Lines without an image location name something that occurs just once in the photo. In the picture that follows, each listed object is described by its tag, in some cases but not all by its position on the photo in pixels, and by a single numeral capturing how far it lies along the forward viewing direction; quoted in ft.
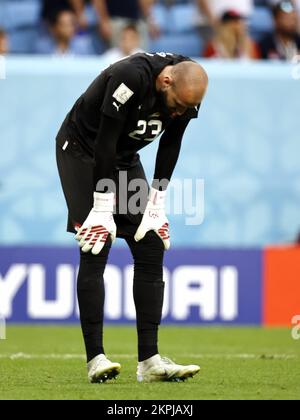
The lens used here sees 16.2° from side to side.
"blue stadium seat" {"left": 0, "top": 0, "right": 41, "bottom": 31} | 43.98
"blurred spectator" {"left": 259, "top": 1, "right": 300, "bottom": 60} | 43.73
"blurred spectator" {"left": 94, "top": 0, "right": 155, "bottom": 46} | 43.27
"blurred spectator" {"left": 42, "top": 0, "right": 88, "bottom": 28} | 42.70
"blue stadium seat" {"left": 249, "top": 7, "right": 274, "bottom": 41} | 45.65
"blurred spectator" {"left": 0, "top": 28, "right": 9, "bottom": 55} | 40.65
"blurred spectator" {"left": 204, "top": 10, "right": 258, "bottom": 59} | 43.11
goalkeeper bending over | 18.85
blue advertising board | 36.35
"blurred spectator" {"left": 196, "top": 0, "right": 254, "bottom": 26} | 43.65
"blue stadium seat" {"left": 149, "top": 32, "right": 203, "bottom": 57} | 44.45
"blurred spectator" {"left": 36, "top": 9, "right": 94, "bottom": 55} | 42.09
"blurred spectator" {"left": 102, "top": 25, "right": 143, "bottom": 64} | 41.37
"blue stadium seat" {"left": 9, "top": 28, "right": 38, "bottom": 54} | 43.96
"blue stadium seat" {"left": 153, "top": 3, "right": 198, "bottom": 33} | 45.21
